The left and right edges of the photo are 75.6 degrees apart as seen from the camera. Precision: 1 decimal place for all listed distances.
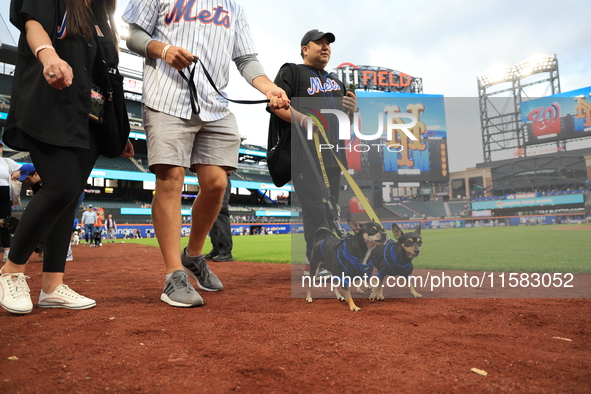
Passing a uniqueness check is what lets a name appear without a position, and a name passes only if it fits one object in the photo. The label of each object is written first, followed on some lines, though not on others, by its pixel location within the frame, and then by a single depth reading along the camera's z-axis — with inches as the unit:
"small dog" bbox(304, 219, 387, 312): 88.5
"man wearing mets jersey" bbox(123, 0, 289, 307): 87.2
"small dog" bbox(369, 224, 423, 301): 90.8
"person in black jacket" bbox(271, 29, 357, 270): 102.6
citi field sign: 1422.2
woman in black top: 72.2
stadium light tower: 1557.6
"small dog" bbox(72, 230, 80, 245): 543.3
